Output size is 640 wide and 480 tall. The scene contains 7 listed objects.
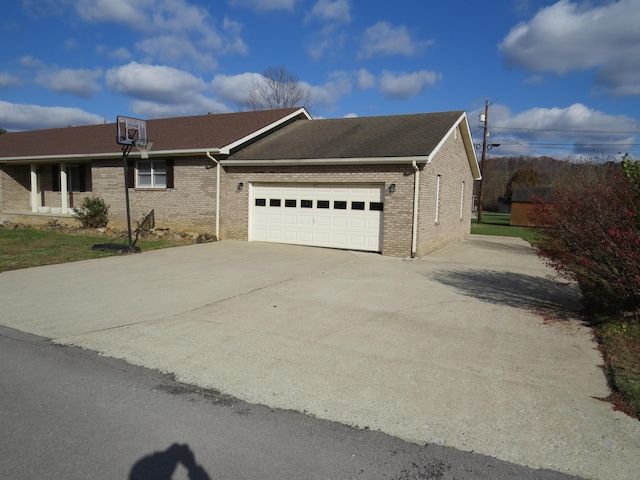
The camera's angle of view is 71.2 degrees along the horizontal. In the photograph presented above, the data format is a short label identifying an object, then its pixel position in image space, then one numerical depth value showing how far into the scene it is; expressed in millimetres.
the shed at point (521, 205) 37375
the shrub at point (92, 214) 17859
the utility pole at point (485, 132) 33438
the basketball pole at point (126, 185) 13021
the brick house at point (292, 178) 13414
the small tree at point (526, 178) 56125
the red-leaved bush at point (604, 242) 6152
